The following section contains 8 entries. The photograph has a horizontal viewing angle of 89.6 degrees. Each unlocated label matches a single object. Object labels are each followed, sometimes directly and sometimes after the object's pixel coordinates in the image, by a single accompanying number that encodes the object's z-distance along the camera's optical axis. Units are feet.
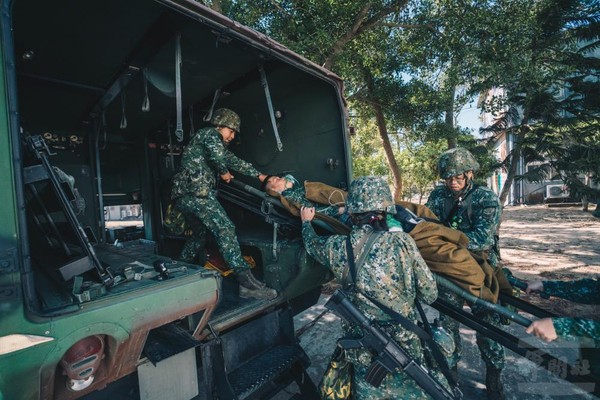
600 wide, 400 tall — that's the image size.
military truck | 4.10
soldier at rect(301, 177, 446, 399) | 6.64
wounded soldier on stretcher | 6.97
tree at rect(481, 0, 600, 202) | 19.79
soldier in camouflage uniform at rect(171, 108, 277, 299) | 9.18
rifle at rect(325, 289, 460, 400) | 6.06
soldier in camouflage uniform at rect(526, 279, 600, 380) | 5.69
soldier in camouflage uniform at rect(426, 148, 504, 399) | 8.55
